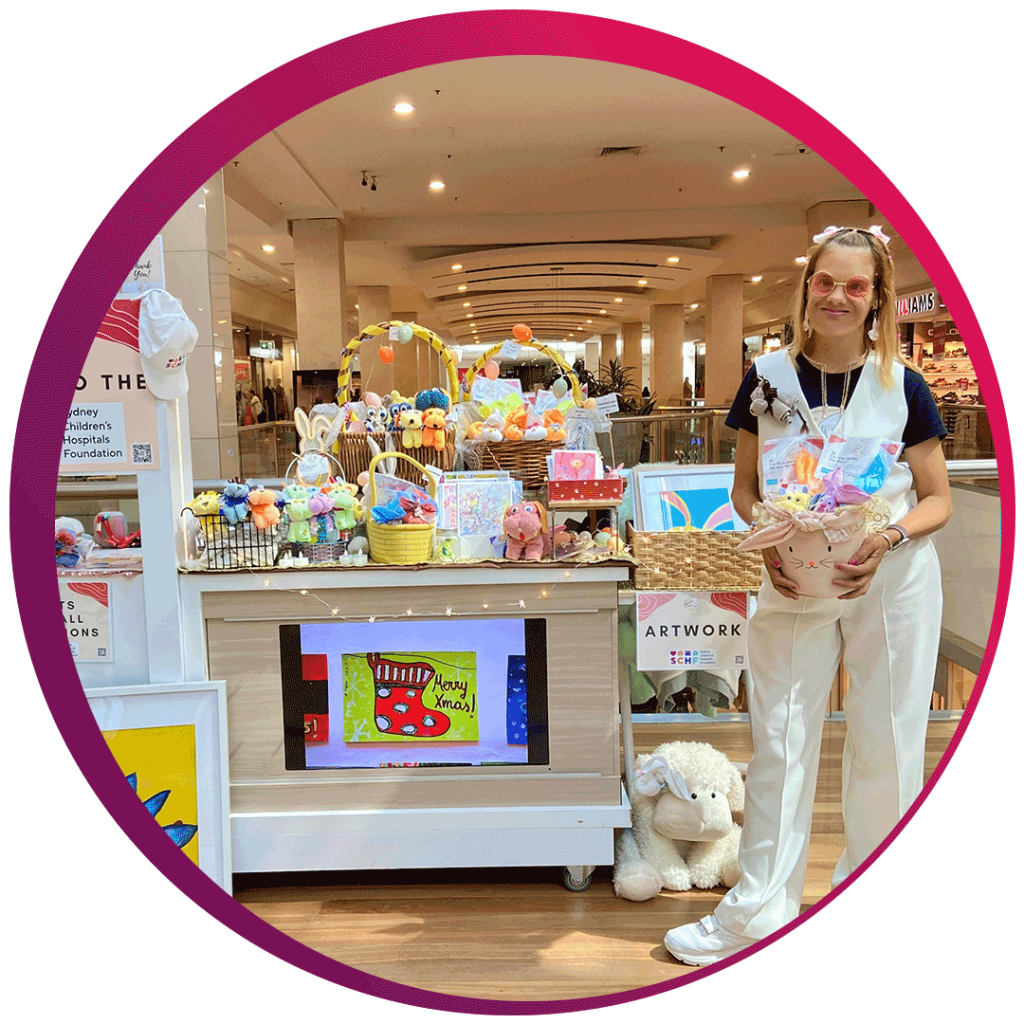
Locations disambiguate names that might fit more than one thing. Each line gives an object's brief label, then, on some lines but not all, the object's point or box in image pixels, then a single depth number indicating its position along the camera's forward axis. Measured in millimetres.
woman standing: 1903
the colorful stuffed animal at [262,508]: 2326
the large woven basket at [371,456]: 2660
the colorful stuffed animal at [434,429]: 2604
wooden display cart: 2322
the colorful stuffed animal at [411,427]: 2611
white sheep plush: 2408
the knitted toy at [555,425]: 2635
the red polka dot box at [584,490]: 2416
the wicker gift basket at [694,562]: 2363
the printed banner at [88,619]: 2305
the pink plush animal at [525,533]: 2291
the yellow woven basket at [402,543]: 2305
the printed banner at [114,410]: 2168
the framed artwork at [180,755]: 2297
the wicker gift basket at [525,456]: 2648
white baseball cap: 2139
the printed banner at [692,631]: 2393
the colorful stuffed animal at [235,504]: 2316
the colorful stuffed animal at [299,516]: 2340
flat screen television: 2359
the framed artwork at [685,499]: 2523
